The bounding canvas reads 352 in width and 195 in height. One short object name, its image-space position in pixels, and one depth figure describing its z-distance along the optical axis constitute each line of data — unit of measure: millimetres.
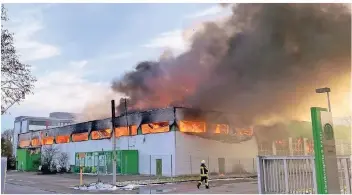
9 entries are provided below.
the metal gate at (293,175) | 8344
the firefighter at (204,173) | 13211
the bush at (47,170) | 27422
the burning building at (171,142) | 22312
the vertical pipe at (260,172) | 8711
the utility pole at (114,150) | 15495
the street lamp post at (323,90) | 17712
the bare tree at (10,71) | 12062
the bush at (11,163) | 35778
